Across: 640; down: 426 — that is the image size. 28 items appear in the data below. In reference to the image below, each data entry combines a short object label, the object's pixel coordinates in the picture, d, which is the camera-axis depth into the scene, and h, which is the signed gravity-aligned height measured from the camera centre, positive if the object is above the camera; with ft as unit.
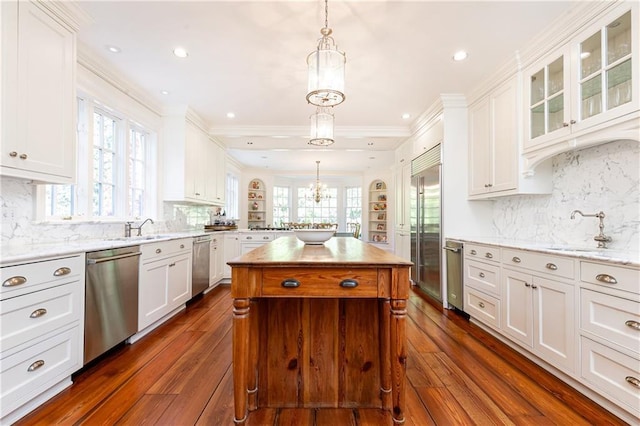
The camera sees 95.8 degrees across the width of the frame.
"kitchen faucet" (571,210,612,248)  7.08 -0.52
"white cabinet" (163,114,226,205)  13.25 +2.58
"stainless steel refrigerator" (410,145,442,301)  12.69 -0.30
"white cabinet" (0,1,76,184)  5.78 +2.64
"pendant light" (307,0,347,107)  5.91 +2.95
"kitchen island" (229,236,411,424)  5.65 -2.74
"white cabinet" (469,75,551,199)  9.19 +2.40
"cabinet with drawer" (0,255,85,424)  5.06 -2.30
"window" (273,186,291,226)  30.37 +0.98
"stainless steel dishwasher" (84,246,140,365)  6.86 -2.22
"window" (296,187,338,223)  31.73 +0.71
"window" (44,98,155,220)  8.84 +1.53
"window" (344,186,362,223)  31.60 +1.06
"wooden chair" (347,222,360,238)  31.27 -1.35
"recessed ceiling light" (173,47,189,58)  8.73 +4.97
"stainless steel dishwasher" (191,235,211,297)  12.70 -2.35
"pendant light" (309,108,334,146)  9.01 +2.76
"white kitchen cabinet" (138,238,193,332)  9.00 -2.31
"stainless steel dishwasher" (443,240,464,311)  10.98 -2.29
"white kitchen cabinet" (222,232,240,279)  16.92 -1.94
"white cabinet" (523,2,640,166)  6.11 +3.13
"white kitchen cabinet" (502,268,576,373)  6.36 -2.50
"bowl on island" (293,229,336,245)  7.15 -0.52
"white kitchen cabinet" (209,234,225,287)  15.19 -2.51
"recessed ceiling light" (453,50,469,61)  8.95 +5.04
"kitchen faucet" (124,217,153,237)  10.38 -0.55
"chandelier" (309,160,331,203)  27.45 +2.42
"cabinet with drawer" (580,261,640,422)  5.07 -2.20
